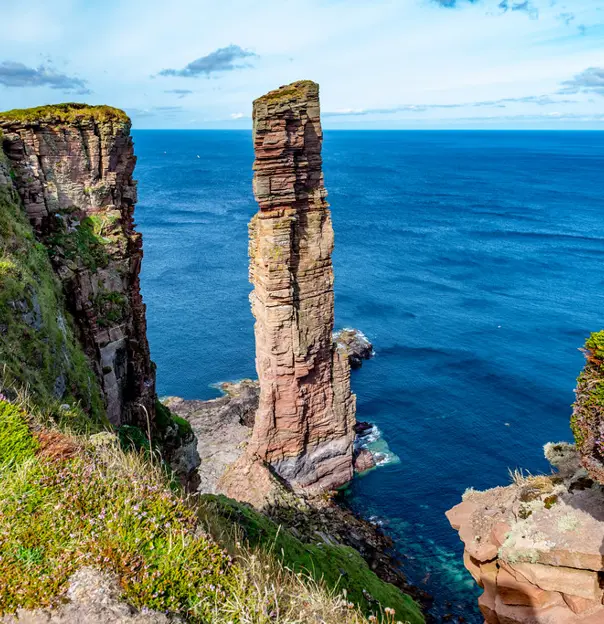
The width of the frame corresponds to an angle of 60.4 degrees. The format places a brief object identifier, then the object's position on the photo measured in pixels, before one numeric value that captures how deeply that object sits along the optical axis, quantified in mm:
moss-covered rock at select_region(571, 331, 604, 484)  13672
